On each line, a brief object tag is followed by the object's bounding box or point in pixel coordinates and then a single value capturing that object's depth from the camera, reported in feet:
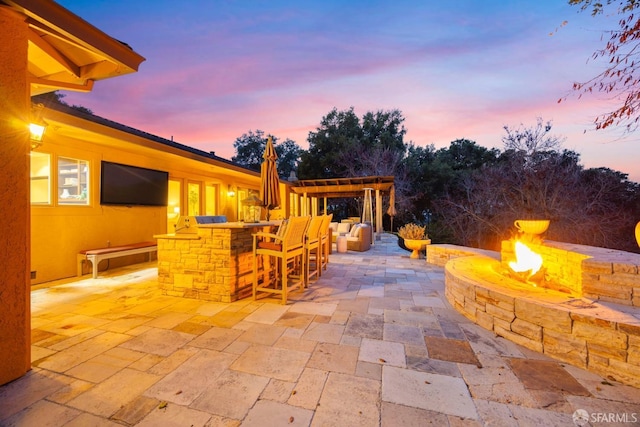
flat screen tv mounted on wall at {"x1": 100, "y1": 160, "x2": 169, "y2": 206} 18.30
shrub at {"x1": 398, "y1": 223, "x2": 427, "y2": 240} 22.53
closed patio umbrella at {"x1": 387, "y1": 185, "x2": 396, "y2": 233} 34.82
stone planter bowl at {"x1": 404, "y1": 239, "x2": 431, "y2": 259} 22.08
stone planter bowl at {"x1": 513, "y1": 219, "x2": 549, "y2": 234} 12.07
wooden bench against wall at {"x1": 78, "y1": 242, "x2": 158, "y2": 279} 15.19
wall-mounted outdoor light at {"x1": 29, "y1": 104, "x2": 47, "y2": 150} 10.01
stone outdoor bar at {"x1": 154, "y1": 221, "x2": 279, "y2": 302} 11.42
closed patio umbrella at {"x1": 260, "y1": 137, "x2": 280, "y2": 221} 15.66
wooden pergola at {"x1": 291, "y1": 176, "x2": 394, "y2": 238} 34.78
